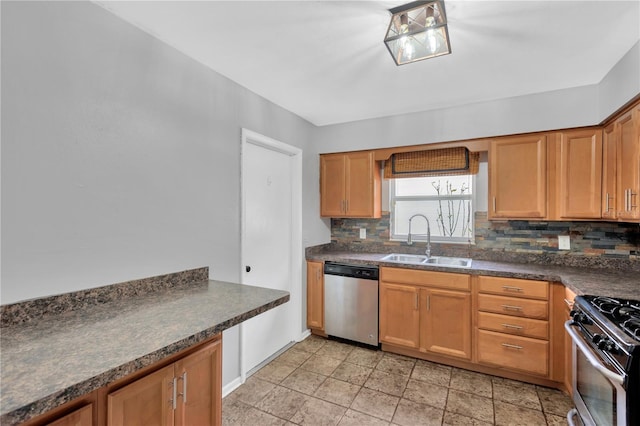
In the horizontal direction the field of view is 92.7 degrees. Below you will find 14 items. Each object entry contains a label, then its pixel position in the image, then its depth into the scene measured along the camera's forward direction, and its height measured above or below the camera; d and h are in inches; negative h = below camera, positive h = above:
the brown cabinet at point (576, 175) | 95.6 +13.1
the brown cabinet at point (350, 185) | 132.6 +12.9
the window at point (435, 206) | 126.3 +3.6
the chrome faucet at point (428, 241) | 126.8 -11.2
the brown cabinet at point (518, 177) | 103.1 +13.2
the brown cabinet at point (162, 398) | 35.9 -25.7
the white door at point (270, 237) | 104.3 -9.1
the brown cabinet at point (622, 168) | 76.3 +13.1
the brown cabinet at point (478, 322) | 92.9 -36.3
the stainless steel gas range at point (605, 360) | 51.0 -27.2
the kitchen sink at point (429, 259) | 119.2 -18.5
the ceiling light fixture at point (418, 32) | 58.8 +38.2
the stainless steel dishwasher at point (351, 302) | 119.3 -35.5
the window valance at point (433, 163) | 120.0 +21.3
